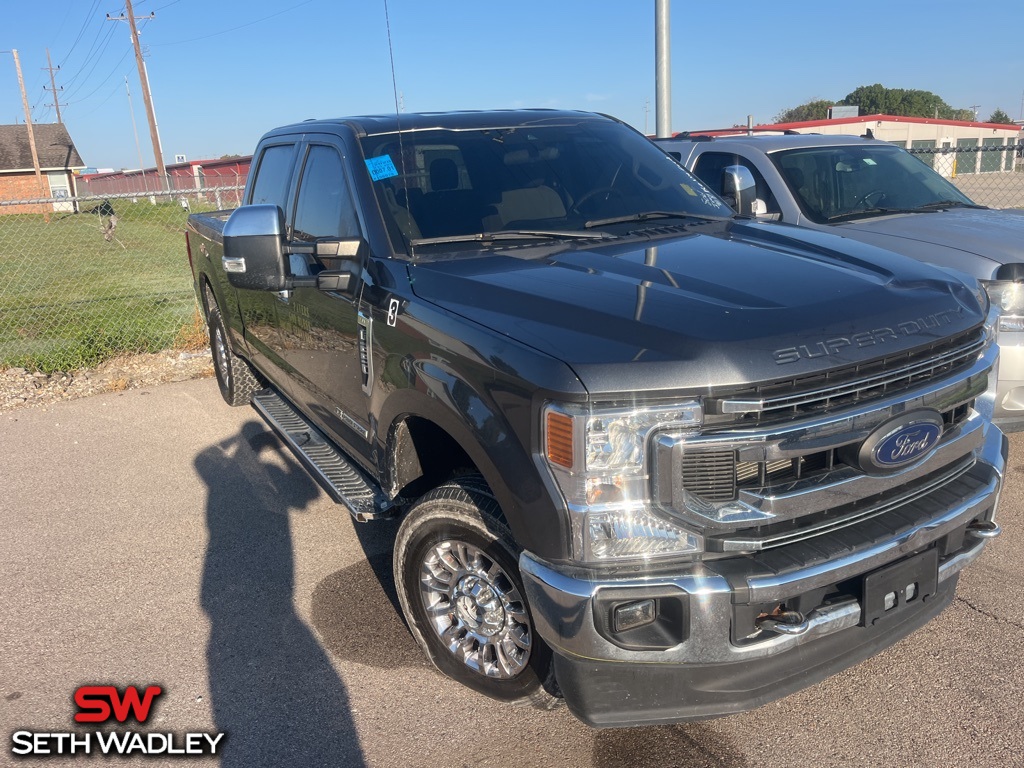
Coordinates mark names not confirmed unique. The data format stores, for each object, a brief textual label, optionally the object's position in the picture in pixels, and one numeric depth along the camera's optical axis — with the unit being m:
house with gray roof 55.41
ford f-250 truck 2.29
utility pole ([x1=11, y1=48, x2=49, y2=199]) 49.44
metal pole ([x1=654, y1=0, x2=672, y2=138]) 9.12
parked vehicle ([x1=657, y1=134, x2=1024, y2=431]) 4.69
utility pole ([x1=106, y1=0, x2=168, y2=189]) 39.50
